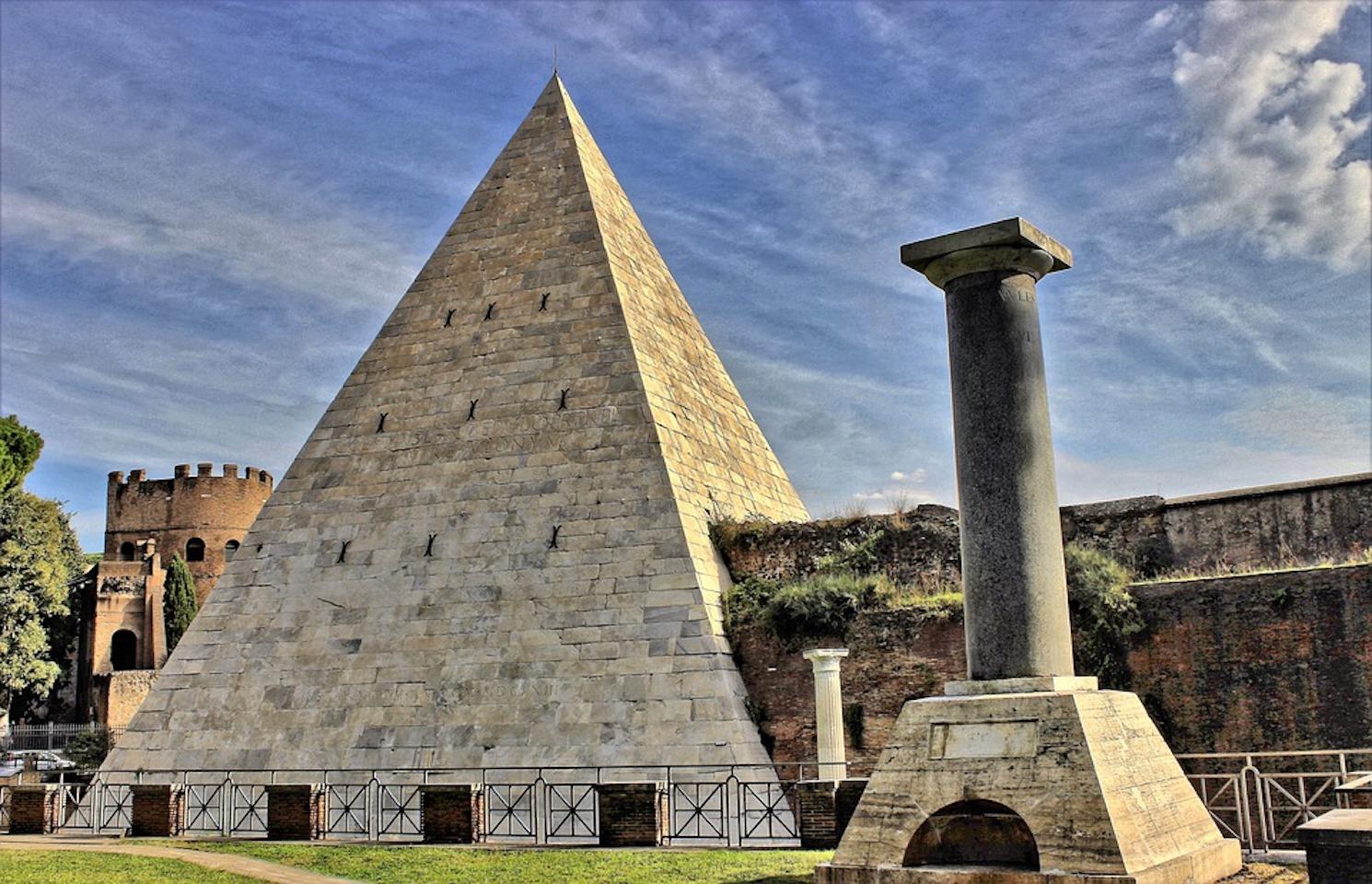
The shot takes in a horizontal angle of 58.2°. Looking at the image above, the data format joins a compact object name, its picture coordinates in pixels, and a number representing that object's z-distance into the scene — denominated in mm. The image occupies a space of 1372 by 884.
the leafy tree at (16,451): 37312
